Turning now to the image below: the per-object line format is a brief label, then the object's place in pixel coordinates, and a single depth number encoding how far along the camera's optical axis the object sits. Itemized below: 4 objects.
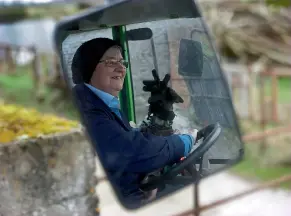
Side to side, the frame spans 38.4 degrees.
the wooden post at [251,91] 7.16
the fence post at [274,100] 5.85
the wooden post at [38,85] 7.38
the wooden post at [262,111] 6.11
